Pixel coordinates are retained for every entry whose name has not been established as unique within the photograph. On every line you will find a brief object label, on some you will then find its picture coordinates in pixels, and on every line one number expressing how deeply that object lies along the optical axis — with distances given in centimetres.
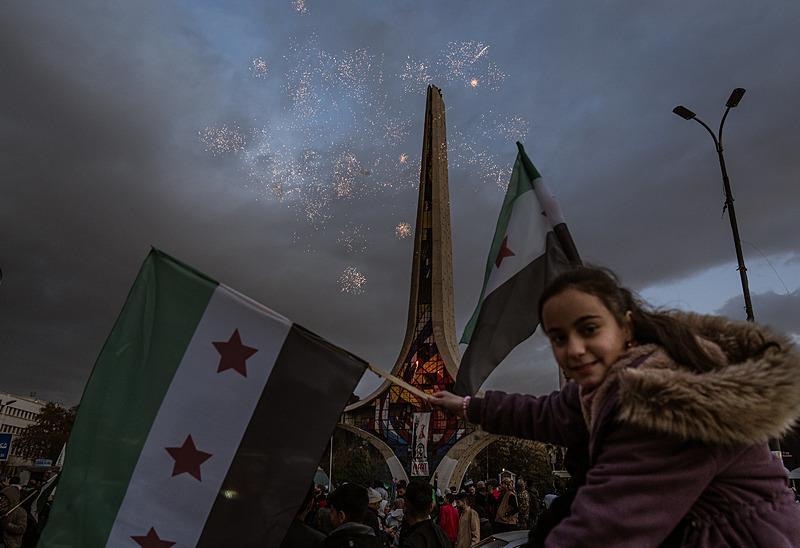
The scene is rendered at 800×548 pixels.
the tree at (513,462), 5384
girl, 125
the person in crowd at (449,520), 877
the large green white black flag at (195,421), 234
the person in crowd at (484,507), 1045
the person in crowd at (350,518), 357
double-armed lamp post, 1083
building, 7629
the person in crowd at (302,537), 356
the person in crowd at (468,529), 847
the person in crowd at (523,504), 1062
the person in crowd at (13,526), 709
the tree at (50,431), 5775
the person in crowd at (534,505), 1822
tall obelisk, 3862
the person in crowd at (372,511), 622
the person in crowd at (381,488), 1451
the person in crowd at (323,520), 692
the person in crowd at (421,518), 485
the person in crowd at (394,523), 1042
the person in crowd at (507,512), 976
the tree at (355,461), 4638
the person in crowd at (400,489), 1128
